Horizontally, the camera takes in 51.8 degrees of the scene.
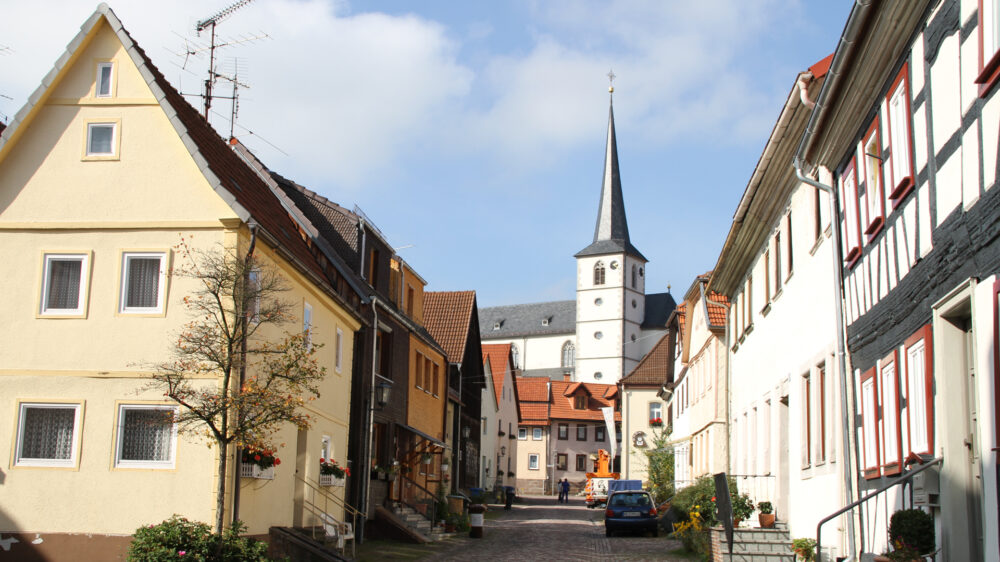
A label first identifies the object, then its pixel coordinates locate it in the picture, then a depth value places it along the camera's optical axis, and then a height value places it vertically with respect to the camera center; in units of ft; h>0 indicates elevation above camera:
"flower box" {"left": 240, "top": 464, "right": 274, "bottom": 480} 52.16 -0.50
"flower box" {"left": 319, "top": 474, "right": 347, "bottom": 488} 68.37 -1.12
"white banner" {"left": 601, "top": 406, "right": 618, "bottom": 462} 271.90 +12.79
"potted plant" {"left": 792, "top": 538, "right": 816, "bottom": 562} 48.80 -3.51
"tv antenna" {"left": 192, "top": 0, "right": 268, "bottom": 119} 80.18 +32.22
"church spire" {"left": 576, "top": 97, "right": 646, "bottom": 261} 363.35 +88.24
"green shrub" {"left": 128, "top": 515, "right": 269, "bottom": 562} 45.24 -3.74
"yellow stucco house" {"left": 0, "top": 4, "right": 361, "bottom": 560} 50.34 +8.53
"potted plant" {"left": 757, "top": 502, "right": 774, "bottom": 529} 60.18 -2.38
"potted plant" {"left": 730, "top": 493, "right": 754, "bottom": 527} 64.13 -2.24
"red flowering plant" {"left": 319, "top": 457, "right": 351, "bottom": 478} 68.33 -0.32
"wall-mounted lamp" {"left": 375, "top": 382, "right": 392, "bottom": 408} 83.71 +5.74
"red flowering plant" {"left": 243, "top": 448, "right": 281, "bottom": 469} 50.66 +0.21
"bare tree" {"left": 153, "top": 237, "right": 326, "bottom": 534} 45.32 +4.40
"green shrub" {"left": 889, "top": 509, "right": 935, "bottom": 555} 29.94 -1.56
